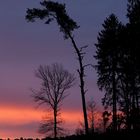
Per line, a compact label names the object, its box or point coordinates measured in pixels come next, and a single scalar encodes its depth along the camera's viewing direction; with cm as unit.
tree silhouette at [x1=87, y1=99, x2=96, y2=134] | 11701
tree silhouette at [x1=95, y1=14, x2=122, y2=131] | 7515
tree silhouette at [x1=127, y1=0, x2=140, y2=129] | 6594
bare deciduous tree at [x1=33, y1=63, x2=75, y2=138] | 7894
